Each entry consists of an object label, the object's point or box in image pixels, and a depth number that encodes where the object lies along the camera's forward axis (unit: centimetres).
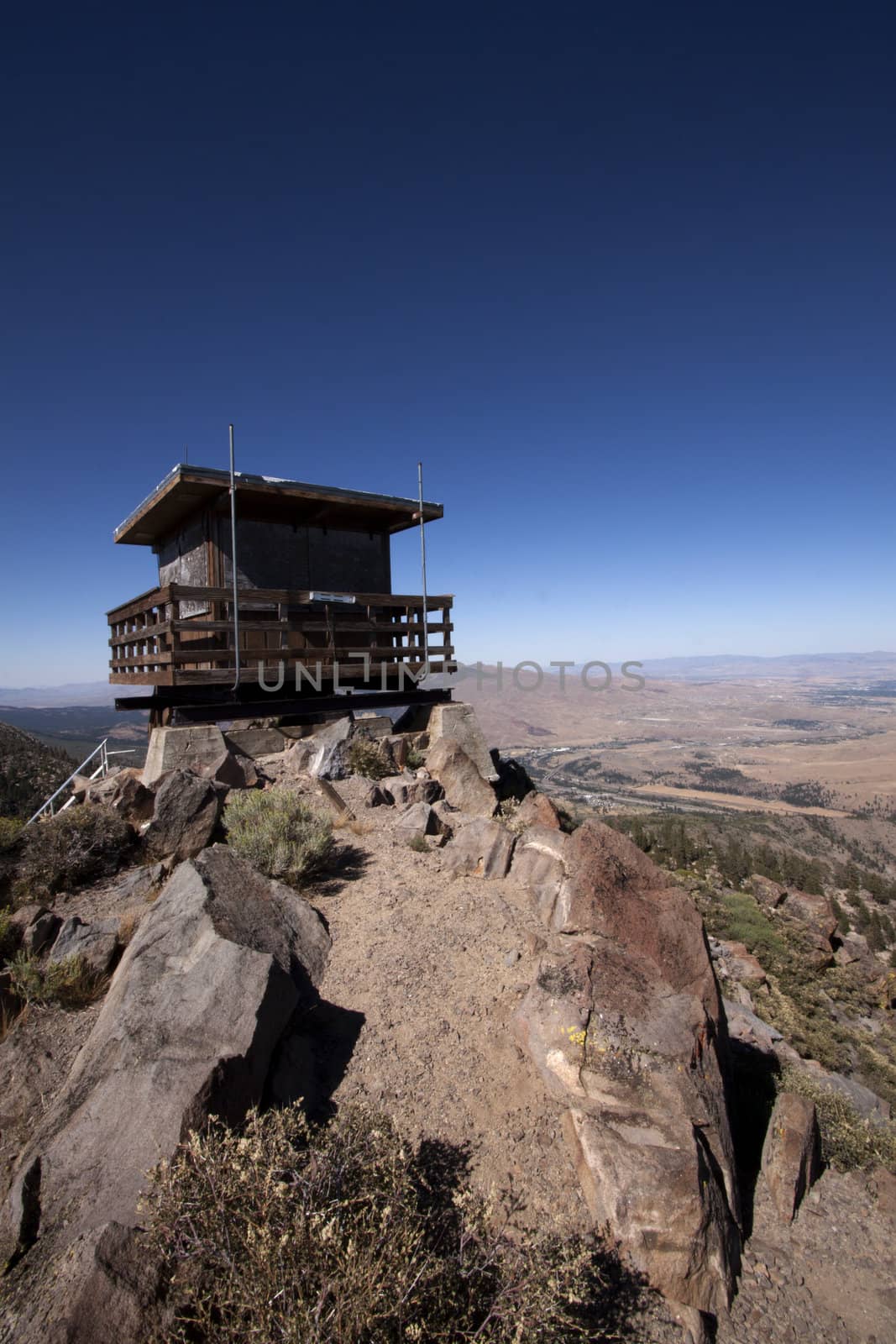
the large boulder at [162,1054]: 267
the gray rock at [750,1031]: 631
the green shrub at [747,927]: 1098
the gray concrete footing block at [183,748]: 888
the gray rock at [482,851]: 687
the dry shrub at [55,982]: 428
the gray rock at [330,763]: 957
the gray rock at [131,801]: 726
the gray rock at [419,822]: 797
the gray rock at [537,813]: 814
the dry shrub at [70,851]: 600
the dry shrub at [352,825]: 793
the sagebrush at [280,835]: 629
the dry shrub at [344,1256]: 218
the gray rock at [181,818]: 670
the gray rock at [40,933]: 468
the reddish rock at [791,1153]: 415
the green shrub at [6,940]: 466
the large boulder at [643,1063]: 321
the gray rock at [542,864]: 605
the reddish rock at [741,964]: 927
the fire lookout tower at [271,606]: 958
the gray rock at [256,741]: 1025
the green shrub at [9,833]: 618
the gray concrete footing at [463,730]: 1167
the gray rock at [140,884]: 580
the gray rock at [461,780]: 979
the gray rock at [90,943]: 461
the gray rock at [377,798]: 891
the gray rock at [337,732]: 1004
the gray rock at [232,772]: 841
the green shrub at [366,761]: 995
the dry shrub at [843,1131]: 493
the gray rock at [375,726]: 1110
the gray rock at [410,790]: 928
